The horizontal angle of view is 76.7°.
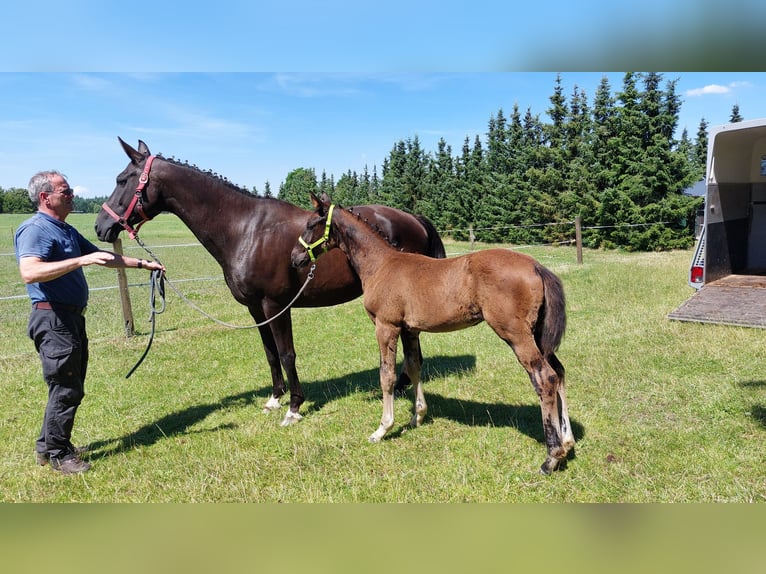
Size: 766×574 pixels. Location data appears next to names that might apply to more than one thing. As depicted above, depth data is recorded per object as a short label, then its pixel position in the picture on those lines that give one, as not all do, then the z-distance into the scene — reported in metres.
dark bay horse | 4.84
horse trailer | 7.46
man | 3.54
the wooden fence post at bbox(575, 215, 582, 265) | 16.09
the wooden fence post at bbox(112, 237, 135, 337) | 8.15
